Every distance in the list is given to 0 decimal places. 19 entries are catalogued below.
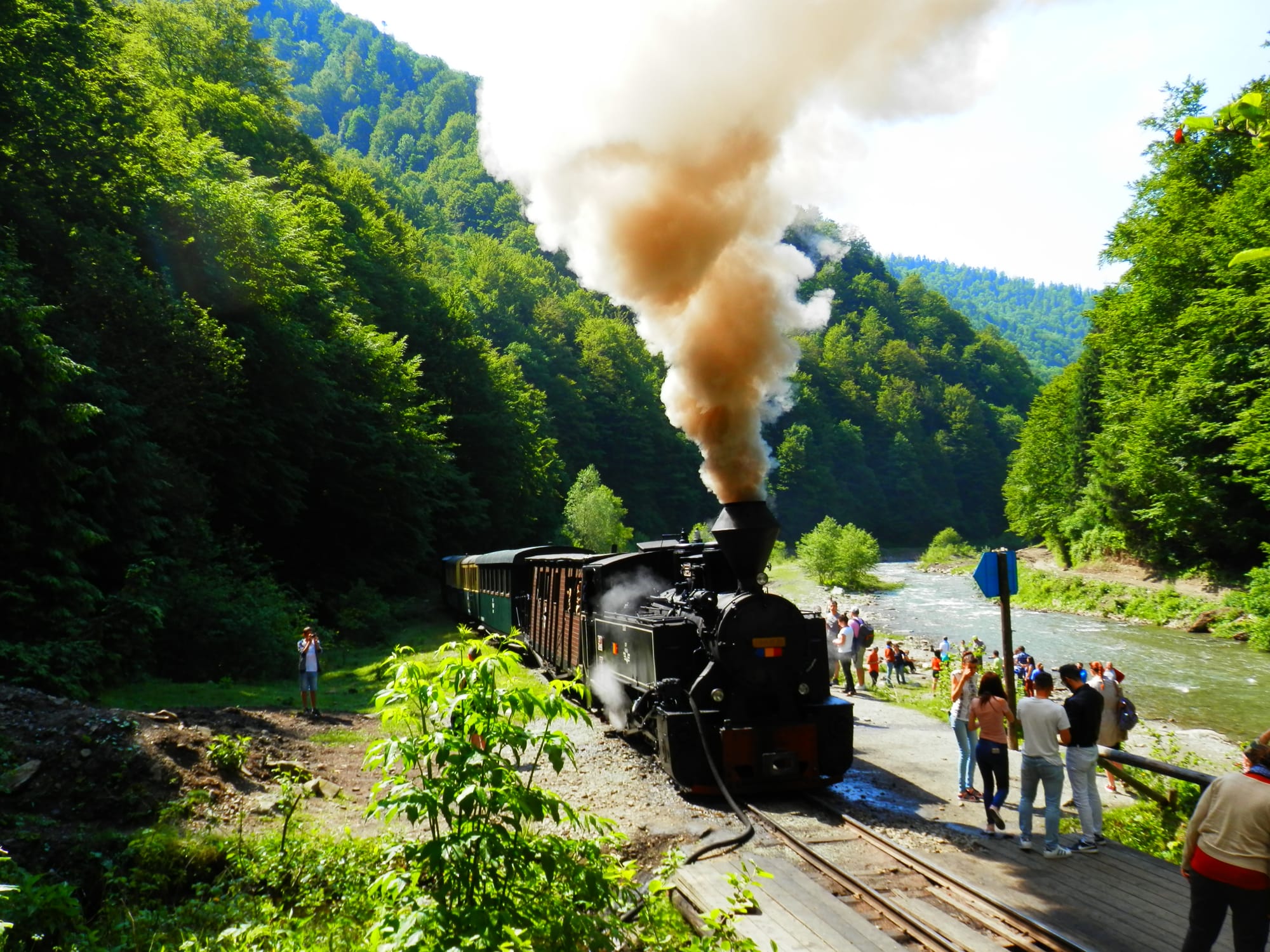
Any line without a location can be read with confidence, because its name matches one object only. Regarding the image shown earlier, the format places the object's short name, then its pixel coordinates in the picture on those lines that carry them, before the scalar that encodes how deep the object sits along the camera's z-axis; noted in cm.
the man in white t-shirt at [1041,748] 653
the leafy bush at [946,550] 6562
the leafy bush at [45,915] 470
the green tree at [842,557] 4916
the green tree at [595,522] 4744
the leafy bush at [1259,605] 2256
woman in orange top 724
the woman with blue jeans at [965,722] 803
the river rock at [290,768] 857
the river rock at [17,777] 657
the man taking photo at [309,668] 1205
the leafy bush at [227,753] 810
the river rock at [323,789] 809
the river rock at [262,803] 752
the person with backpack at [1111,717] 941
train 816
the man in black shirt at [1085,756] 666
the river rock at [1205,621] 2717
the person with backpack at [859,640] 1562
